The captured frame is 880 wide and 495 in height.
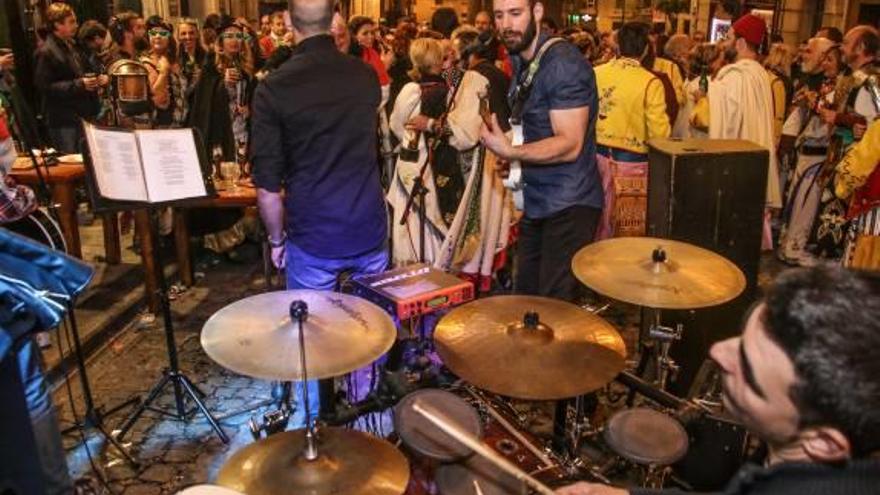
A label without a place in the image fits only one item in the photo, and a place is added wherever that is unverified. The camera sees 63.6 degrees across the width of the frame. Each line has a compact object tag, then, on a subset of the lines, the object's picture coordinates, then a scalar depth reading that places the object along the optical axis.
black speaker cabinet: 3.69
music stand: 3.46
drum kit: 2.04
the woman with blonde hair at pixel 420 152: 5.22
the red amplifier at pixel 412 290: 3.01
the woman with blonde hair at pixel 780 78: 6.98
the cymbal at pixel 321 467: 1.98
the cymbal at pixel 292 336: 2.23
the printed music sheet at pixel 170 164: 3.50
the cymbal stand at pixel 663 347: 2.99
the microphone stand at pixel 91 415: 3.49
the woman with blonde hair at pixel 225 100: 6.16
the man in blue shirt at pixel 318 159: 3.05
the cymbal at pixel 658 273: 2.72
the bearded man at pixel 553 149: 3.28
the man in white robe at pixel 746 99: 5.39
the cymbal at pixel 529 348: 2.33
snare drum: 1.66
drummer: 1.22
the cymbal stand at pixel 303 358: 2.06
